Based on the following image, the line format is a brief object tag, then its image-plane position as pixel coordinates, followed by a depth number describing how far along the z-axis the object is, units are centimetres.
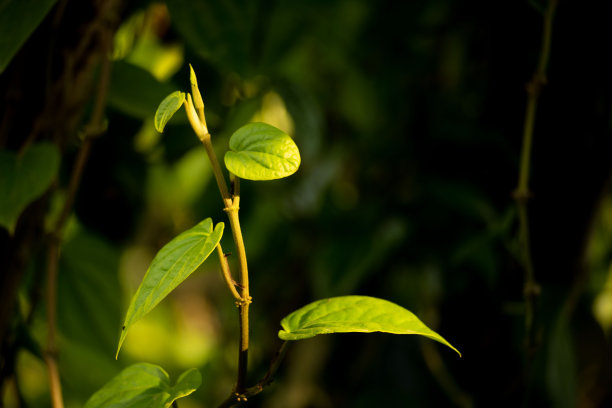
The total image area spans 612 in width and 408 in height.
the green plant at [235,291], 118
